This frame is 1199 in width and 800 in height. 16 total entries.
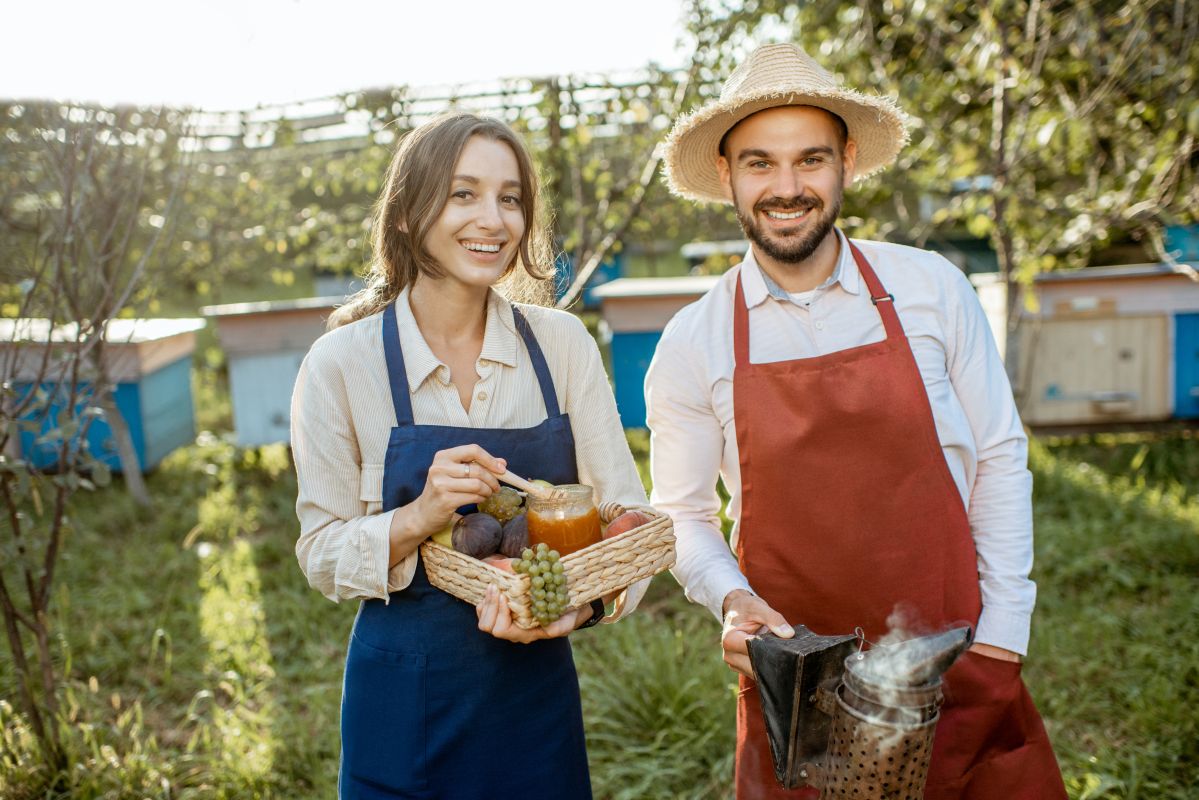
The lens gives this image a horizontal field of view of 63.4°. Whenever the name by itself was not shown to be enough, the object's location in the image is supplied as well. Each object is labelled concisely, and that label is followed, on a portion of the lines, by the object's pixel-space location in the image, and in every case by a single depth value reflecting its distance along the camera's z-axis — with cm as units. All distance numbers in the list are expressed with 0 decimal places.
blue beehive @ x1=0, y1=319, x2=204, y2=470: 629
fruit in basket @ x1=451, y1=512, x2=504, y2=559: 188
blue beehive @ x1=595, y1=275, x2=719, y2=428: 629
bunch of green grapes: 172
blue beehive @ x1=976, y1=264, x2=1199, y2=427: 634
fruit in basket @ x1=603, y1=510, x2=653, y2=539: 191
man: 214
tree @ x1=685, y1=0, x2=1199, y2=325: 535
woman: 201
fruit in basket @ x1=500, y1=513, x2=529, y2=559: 190
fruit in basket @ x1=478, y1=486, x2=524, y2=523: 194
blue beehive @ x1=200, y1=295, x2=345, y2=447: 676
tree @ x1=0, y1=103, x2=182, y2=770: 316
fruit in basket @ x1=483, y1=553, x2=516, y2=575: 180
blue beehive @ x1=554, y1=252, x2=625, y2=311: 1145
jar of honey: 184
